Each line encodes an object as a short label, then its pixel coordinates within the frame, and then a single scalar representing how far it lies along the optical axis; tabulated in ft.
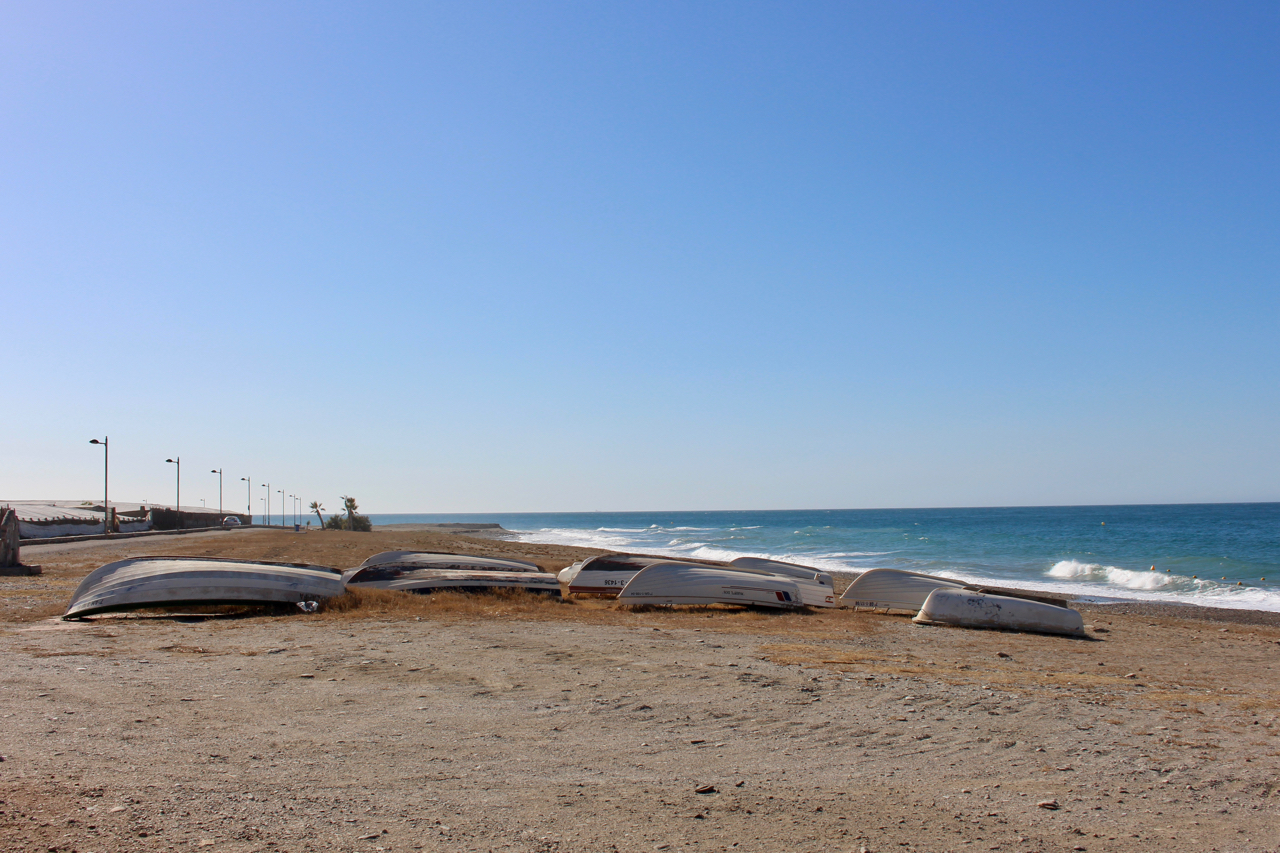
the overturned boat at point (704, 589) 46.78
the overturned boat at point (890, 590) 49.80
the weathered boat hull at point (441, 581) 47.70
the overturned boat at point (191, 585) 37.17
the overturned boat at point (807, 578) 50.73
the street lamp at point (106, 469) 159.68
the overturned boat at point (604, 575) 52.70
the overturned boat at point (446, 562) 53.21
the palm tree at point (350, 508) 245.65
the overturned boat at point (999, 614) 43.55
